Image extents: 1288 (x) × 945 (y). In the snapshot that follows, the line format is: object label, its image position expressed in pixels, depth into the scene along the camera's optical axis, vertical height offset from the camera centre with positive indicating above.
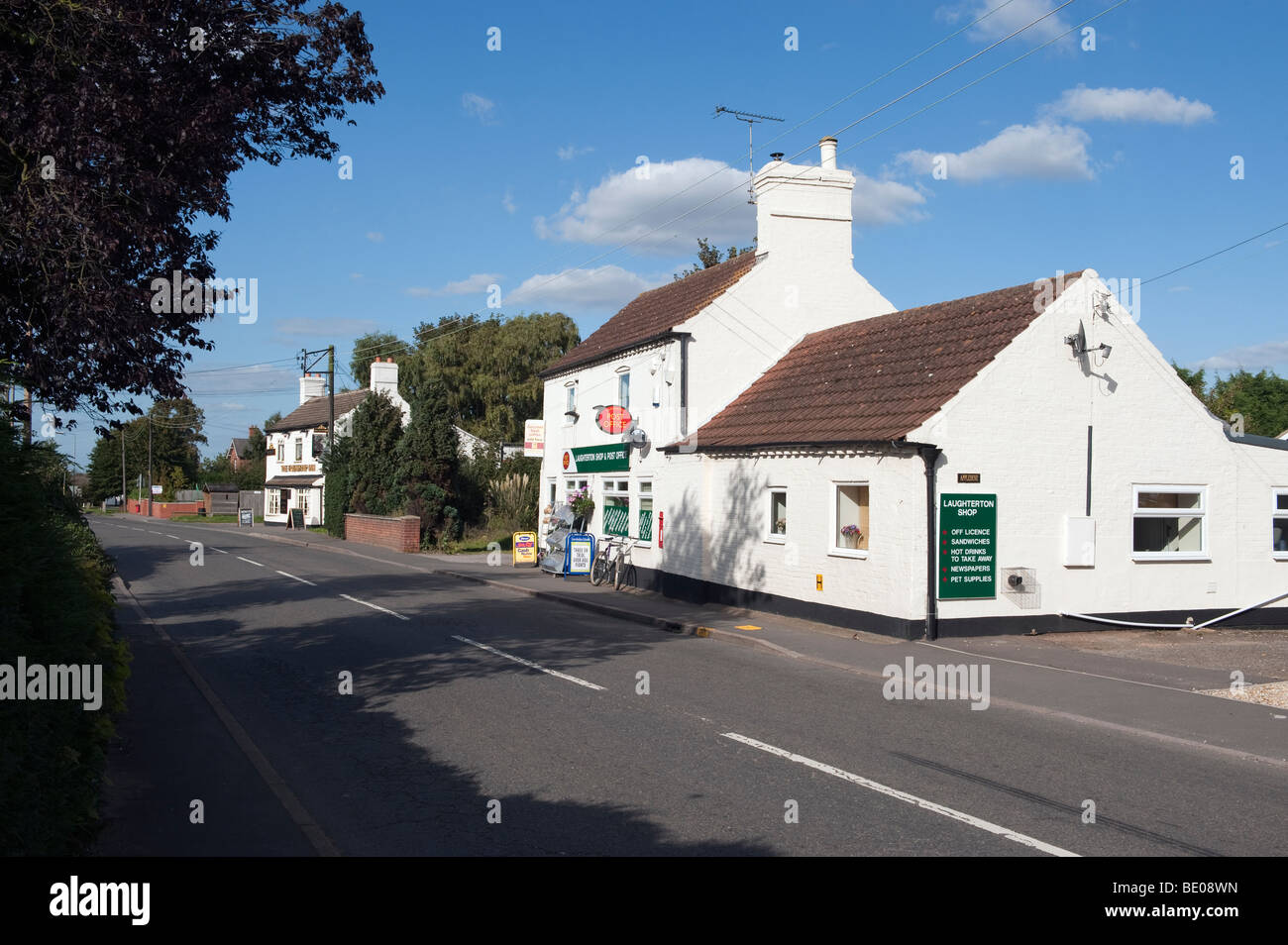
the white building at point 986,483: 15.14 -0.09
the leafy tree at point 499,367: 63.66 +7.19
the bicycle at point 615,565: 23.69 -2.12
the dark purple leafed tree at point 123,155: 7.23 +2.43
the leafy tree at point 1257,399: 42.53 +3.55
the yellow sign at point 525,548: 30.23 -2.14
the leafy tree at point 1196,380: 38.20 +3.80
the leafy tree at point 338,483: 44.22 -0.31
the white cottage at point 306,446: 55.62 +1.83
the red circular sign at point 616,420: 24.02 +1.37
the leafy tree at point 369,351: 81.05 +10.37
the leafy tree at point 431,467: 37.50 +0.39
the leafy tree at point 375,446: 42.12 +1.31
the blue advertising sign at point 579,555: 25.59 -1.98
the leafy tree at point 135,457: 89.25 +1.84
